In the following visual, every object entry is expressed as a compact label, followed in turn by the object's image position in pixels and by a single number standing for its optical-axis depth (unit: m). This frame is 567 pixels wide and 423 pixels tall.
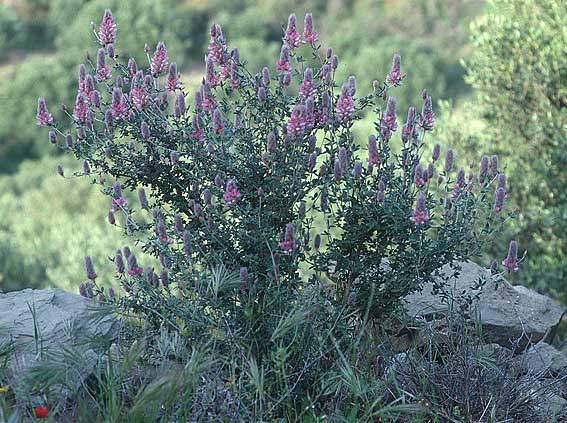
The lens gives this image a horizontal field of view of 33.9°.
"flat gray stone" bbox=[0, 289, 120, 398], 3.99
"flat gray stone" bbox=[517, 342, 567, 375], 4.74
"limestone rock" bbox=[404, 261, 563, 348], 5.09
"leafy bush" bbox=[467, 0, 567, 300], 9.29
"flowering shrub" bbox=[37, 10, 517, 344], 4.29
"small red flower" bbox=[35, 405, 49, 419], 3.55
